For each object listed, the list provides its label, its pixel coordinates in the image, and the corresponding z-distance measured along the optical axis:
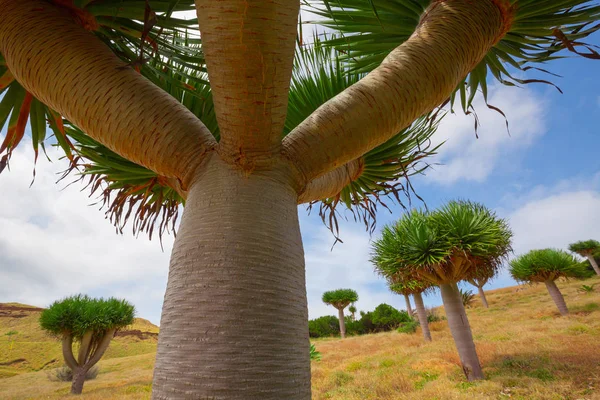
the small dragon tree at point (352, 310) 30.27
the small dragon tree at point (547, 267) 16.88
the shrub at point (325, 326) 30.38
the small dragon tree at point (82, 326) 14.24
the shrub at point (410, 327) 19.83
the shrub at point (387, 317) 27.50
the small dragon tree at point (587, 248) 27.53
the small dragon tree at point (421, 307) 15.24
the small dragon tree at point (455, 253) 7.98
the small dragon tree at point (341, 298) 26.45
